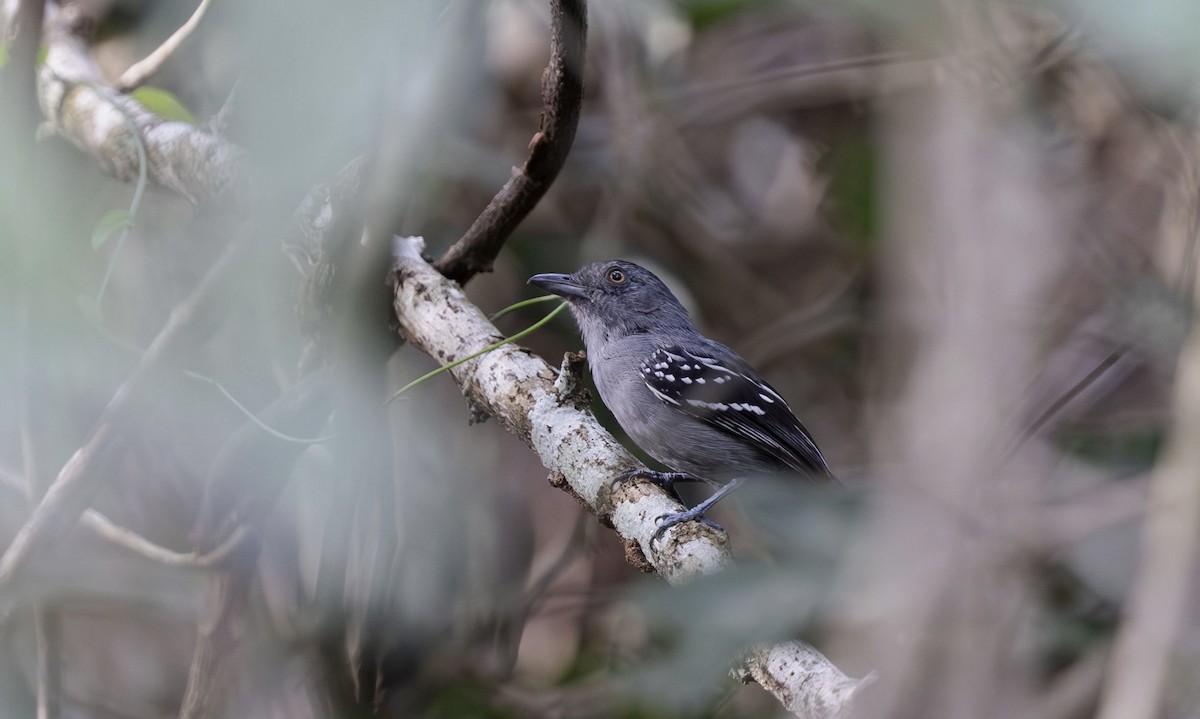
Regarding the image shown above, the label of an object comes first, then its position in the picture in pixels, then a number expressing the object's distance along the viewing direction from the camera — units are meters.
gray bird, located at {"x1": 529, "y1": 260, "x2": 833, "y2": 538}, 6.02
